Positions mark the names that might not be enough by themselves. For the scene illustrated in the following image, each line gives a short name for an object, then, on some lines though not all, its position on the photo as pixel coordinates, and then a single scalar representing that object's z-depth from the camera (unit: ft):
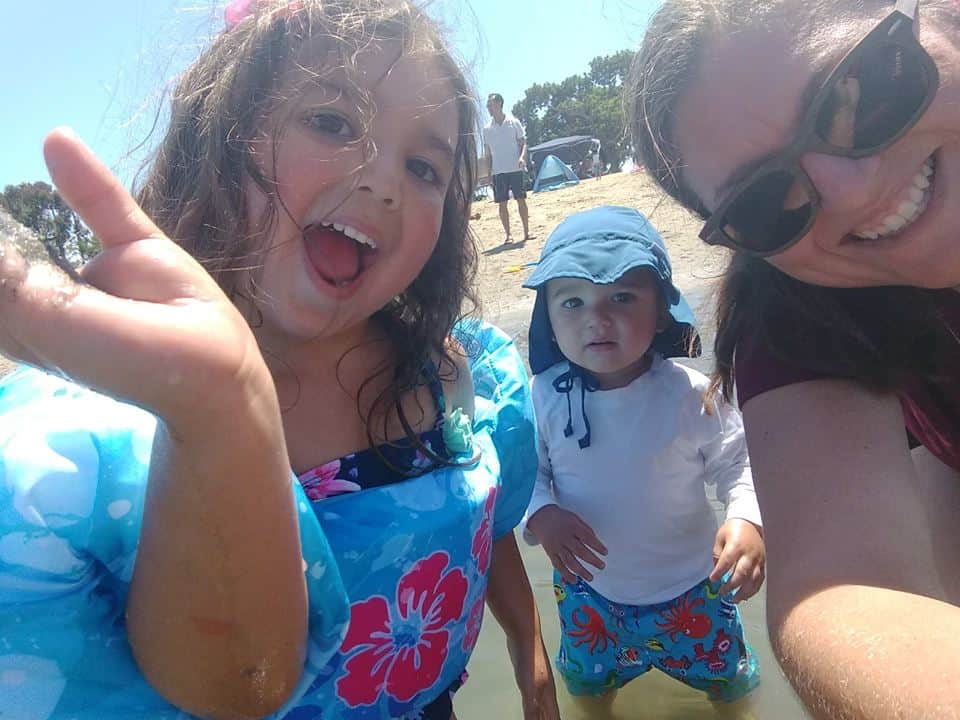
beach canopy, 100.84
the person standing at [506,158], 33.50
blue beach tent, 74.33
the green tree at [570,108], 146.00
